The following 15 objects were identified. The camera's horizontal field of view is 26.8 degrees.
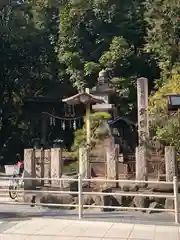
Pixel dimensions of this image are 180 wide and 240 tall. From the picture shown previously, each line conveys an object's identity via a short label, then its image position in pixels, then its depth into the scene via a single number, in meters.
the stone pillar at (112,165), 11.26
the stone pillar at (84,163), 11.84
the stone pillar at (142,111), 14.12
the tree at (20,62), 25.25
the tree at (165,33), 20.14
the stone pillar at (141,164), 11.04
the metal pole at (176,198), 7.58
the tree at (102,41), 22.84
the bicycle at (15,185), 11.56
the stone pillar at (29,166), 11.62
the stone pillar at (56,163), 11.51
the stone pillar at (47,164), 11.91
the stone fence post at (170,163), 10.55
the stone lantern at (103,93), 16.28
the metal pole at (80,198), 8.24
